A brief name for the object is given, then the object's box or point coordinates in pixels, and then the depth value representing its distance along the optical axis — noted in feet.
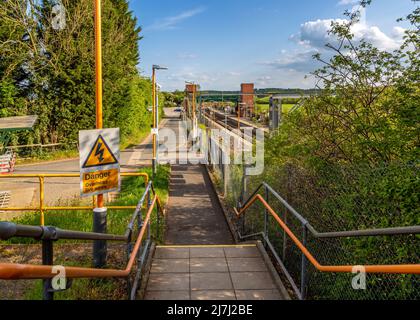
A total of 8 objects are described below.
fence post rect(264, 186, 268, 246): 19.14
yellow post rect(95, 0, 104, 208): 17.65
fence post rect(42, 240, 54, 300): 7.06
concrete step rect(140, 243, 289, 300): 13.80
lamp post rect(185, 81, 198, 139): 90.14
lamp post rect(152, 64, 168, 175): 53.52
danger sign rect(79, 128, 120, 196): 16.62
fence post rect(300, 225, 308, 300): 13.04
